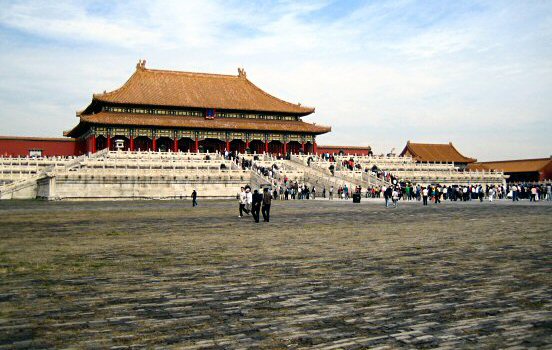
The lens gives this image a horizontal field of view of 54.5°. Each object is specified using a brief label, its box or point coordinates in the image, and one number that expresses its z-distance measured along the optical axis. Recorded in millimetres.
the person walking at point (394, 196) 27578
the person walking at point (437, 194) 33062
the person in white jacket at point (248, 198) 20922
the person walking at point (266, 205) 18297
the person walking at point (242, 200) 20750
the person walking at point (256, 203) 18094
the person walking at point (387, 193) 27031
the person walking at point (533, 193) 35584
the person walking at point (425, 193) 29961
